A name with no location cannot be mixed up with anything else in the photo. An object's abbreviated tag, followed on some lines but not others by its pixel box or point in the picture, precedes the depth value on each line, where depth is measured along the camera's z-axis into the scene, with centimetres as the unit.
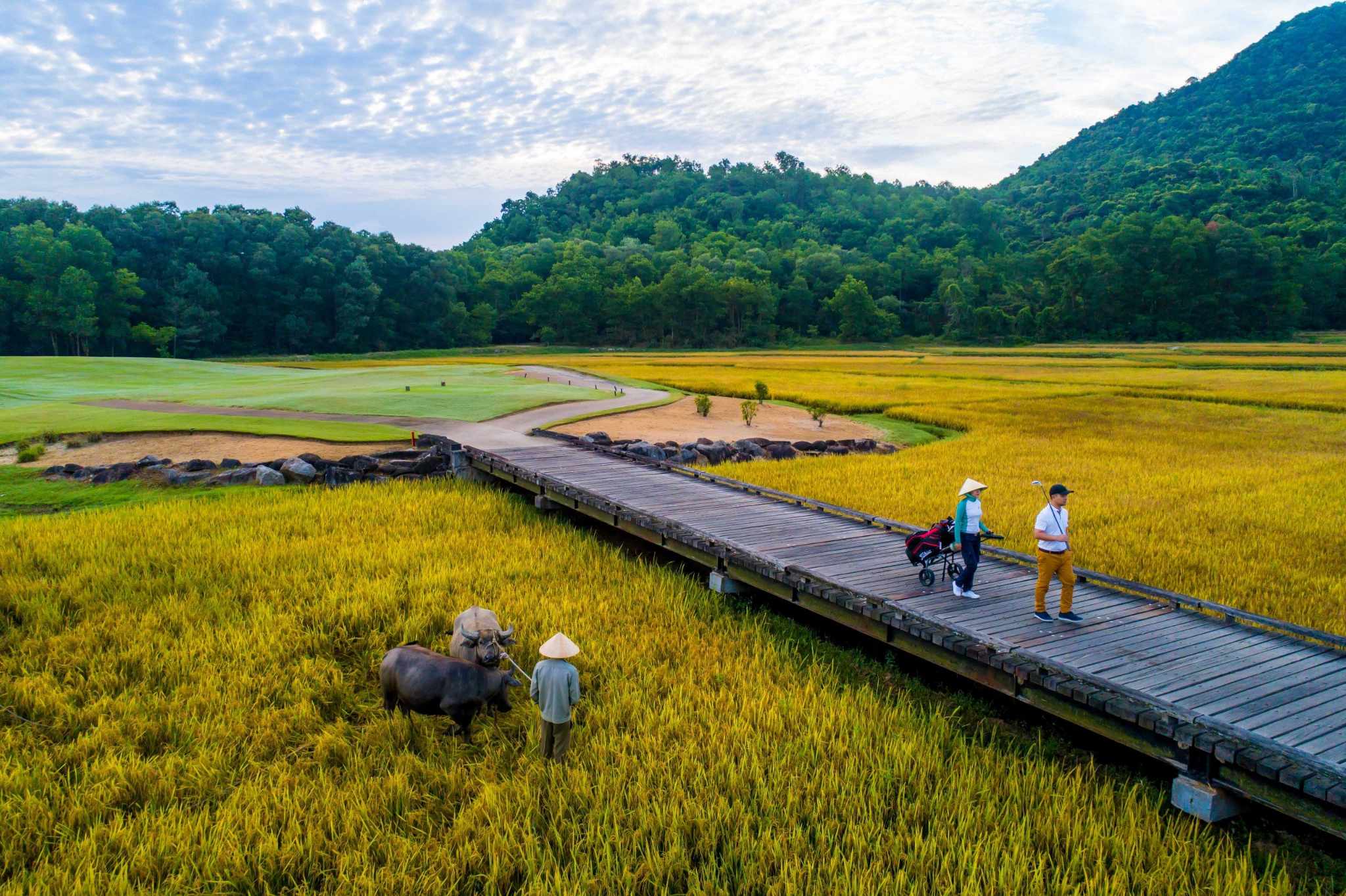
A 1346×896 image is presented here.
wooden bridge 575
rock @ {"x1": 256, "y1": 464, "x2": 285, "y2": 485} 1736
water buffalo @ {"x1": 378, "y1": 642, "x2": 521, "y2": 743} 711
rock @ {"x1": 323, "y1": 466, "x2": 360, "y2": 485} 1778
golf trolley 921
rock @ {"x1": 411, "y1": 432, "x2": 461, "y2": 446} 2056
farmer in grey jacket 631
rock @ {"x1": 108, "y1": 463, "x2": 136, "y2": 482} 1781
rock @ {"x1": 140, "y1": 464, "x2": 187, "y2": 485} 1758
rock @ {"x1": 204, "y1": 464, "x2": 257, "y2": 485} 1750
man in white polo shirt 798
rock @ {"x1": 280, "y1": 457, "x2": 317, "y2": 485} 1772
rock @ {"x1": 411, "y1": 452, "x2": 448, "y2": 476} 1884
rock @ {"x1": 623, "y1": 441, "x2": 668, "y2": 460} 2088
